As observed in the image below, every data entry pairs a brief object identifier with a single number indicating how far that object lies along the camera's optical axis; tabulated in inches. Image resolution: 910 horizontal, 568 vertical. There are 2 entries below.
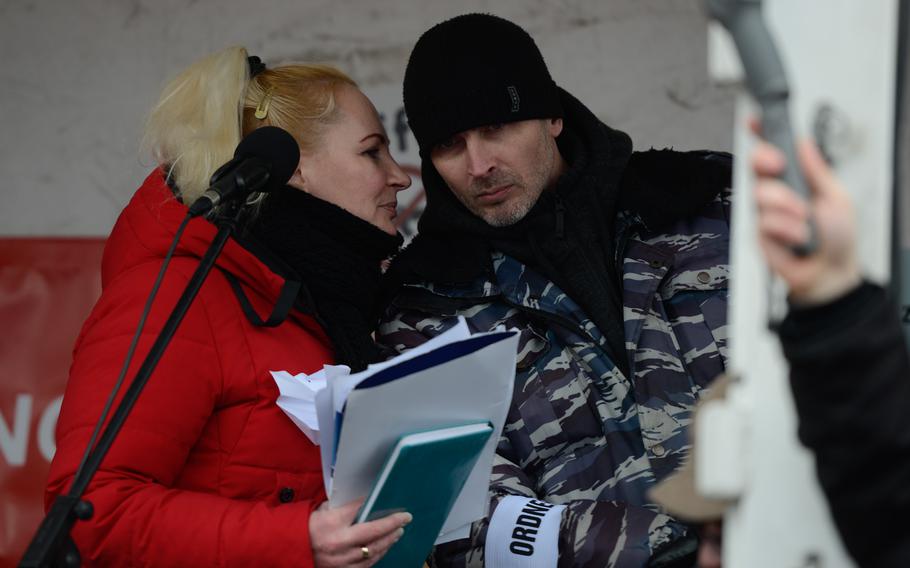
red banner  366.2
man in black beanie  331.0
